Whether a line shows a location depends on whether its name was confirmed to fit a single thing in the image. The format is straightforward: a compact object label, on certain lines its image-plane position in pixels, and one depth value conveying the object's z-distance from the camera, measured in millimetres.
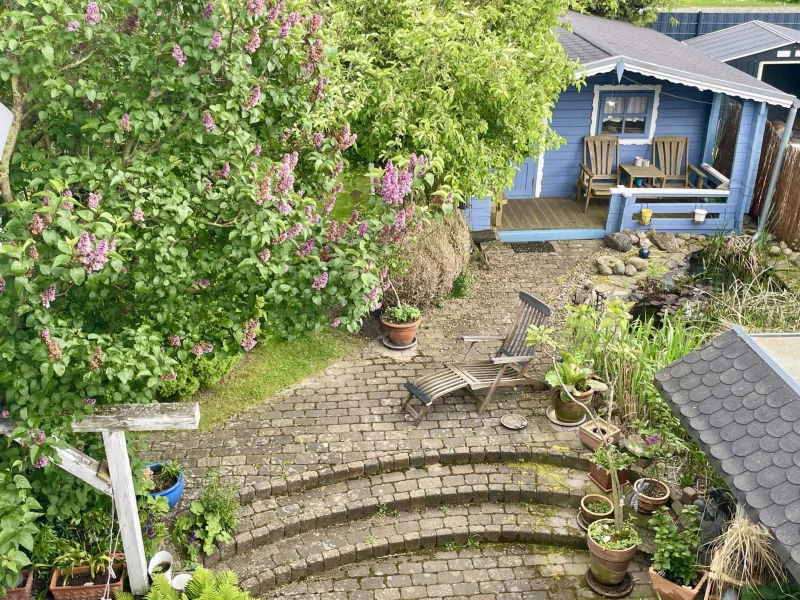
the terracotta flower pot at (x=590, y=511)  7292
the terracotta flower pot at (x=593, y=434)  8070
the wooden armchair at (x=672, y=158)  14672
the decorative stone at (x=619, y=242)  13219
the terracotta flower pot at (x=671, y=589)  6258
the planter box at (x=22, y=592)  6009
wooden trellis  5625
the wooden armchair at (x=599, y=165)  14414
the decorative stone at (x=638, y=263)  12688
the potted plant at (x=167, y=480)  7223
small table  14227
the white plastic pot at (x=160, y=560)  6473
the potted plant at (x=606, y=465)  7316
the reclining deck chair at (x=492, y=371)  8742
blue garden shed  13445
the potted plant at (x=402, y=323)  10062
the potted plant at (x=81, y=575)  6305
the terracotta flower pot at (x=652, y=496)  7352
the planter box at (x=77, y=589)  6281
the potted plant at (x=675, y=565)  6367
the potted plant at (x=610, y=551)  6734
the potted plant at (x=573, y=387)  8602
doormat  13366
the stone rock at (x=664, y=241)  13211
